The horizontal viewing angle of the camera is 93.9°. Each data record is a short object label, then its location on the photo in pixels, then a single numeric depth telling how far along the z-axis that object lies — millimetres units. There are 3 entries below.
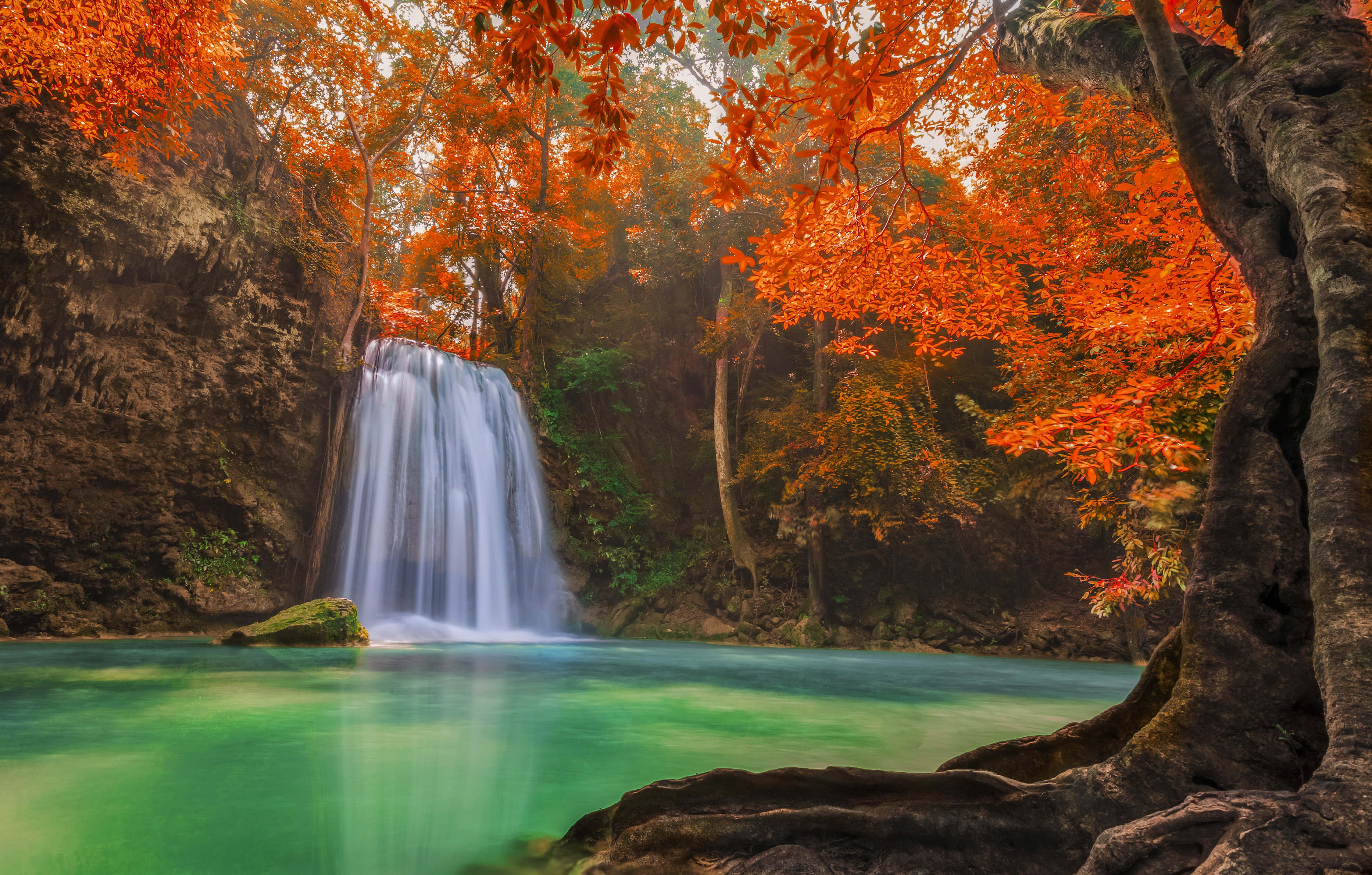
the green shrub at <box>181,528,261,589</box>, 10914
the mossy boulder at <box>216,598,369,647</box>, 9680
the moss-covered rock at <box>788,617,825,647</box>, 13969
